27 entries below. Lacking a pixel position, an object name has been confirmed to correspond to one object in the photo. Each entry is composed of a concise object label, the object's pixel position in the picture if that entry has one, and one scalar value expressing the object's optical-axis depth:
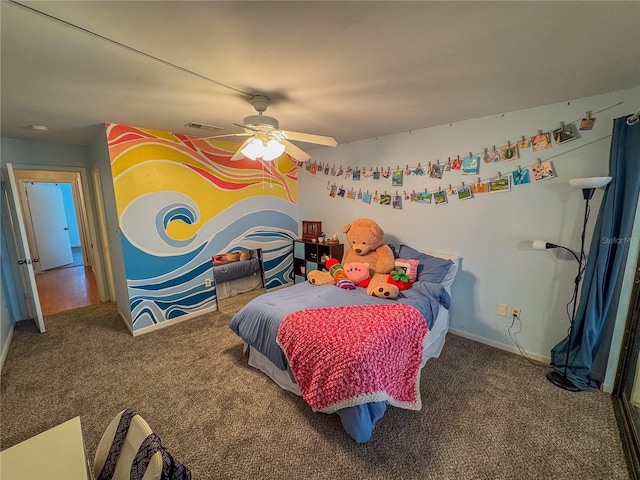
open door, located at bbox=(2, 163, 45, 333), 2.76
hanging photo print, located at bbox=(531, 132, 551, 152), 2.20
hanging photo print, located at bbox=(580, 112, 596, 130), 2.00
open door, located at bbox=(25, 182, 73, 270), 5.57
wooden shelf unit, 3.79
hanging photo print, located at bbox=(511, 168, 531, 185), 2.32
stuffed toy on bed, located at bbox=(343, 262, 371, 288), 2.84
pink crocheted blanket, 1.59
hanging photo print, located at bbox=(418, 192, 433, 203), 2.93
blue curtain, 1.80
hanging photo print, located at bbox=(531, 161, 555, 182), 2.21
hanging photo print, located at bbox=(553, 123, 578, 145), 2.08
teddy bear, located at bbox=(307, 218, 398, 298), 2.83
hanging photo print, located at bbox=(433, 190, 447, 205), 2.82
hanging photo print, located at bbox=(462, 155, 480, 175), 2.58
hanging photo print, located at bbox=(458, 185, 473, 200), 2.65
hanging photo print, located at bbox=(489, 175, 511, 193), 2.43
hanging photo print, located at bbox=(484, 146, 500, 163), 2.46
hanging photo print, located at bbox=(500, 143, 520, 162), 2.36
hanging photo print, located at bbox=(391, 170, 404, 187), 3.11
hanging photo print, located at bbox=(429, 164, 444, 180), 2.81
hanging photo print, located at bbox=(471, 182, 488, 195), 2.55
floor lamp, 1.83
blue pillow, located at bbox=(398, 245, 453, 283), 2.57
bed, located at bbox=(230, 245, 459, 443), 1.59
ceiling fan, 1.78
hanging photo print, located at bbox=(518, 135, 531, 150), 2.29
